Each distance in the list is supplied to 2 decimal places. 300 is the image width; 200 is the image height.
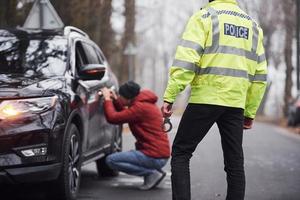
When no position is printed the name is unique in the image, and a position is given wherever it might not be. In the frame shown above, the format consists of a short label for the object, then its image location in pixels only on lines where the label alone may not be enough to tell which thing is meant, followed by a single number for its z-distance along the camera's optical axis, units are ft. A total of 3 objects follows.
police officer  25.06
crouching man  36.38
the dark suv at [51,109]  27.16
